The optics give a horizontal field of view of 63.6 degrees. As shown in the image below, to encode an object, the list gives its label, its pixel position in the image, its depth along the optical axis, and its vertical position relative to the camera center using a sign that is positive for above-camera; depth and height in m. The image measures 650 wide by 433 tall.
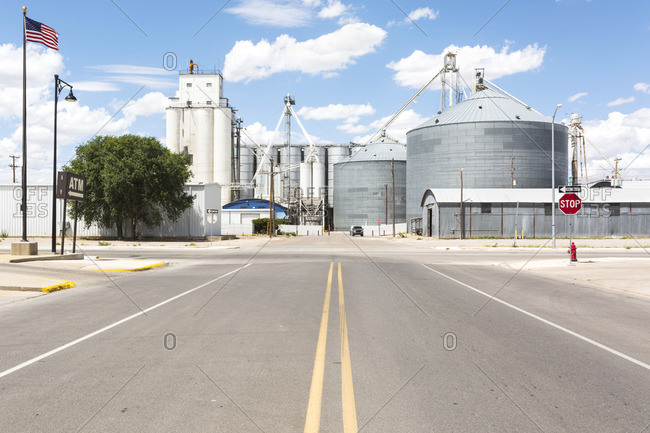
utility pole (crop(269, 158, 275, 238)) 61.46 +0.14
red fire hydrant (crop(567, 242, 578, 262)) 24.13 -1.24
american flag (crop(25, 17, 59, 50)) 23.75 +8.80
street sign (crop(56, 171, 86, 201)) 23.80 +1.79
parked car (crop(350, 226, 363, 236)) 75.90 -0.80
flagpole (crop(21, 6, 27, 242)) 23.94 +4.96
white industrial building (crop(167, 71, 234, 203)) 89.81 +17.04
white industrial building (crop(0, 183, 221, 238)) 52.12 +0.64
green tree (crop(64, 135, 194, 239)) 46.06 +4.13
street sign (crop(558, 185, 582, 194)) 23.15 +1.66
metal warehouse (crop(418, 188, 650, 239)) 55.91 +1.08
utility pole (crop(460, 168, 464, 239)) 54.87 +0.78
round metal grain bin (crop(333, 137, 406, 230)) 90.69 +6.68
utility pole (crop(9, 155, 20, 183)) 82.06 +9.47
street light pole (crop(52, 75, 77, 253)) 25.44 +6.25
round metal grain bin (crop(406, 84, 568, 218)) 69.50 +10.30
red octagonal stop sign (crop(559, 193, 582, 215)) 22.61 +1.00
